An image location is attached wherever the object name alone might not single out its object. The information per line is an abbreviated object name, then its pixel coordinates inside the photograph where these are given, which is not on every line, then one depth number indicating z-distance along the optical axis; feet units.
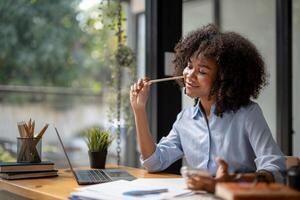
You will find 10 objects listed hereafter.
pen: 3.73
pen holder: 5.56
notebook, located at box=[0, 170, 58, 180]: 5.18
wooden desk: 4.26
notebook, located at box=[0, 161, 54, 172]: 5.21
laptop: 4.82
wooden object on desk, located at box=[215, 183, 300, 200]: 2.82
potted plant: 6.25
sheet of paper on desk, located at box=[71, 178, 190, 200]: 3.69
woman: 5.11
